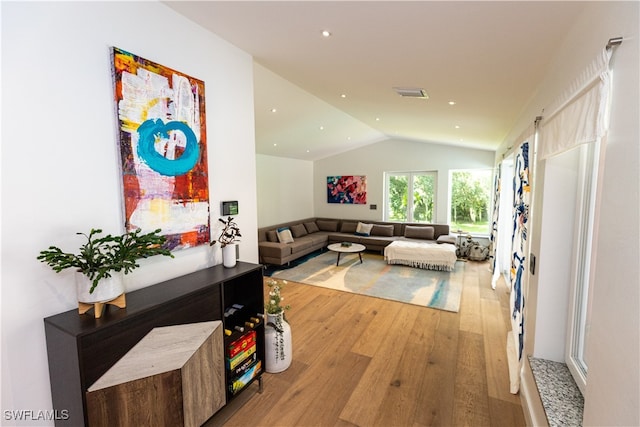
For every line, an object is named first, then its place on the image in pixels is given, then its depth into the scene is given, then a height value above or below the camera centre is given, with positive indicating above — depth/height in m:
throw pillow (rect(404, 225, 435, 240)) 6.69 -0.95
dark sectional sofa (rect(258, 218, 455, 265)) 5.74 -1.03
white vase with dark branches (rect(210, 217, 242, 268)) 2.12 -0.36
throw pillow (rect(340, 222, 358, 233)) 7.68 -0.92
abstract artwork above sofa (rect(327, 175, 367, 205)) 7.89 +0.11
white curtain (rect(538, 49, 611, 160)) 1.03 +0.36
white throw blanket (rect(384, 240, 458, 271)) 5.37 -1.21
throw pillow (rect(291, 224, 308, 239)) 6.89 -0.92
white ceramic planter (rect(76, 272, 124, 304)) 1.29 -0.44
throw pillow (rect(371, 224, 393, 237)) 7.12 -0.94
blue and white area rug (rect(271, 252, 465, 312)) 4.10 -1.48
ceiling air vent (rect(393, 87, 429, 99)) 2.82 +1.03
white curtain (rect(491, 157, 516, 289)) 4.63 -0.49
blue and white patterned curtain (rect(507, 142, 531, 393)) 2.32 -0.60
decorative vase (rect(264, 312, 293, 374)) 2.36 -1.25
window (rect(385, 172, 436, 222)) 7.18 -0.09
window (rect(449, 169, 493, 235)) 6.63 -0.18
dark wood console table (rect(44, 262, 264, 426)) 1.22 -0.66
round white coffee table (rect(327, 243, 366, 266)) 5.77 -1.14
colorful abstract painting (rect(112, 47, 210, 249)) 1.56 +0.27
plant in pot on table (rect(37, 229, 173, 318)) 1.24 -0.32
